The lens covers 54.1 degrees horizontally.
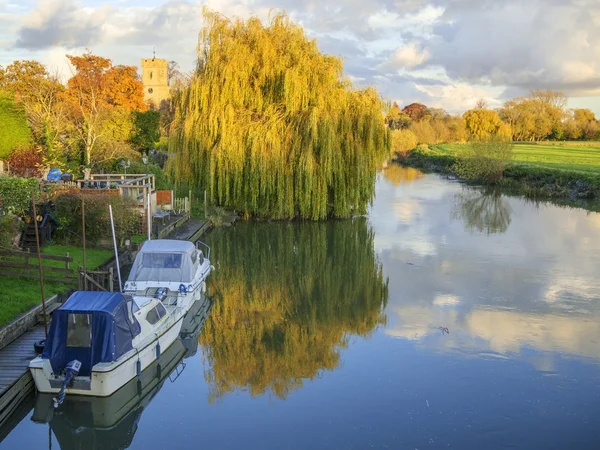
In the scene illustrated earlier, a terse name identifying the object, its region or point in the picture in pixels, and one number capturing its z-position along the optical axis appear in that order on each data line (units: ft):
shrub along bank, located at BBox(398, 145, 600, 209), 140.26
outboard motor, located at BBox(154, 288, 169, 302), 48.67
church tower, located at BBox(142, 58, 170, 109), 306.51
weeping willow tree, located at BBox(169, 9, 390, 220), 90.07
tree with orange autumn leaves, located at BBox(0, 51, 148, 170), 113.91
